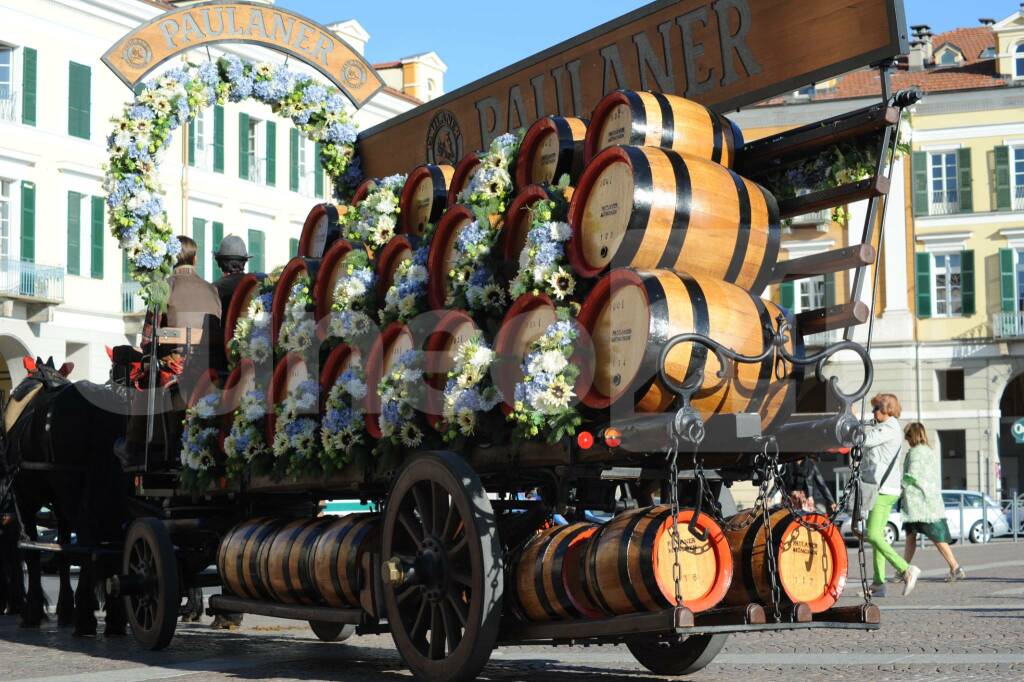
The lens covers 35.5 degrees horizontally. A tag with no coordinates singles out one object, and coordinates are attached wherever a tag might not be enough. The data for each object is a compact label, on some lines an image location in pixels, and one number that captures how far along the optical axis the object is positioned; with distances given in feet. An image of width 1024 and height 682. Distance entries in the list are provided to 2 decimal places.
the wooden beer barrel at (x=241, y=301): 28.68
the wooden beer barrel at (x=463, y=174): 24.23
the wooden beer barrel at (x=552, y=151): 22.74
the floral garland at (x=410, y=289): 23.88
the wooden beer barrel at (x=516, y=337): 21.36
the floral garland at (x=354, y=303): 24.91
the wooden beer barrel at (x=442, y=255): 23.52
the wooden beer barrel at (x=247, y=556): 26.55
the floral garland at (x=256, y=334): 27.40
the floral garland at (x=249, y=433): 26.86
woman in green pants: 39.50
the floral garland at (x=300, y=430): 25.39
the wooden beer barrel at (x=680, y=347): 19.44
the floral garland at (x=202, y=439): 28.35
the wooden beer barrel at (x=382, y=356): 23.98
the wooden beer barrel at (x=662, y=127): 21.44
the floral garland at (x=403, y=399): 23.09
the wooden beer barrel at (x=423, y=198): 25.34
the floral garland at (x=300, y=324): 26.14
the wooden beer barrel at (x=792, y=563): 19.65
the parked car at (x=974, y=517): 100.73
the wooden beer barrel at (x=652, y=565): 18.80
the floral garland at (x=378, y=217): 25.63
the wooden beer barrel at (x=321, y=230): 27.84
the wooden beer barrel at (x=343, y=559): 23.89
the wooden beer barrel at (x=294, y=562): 24.98
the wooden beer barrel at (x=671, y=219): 20.22
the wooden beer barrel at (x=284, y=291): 26.99
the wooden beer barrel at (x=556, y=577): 19.98
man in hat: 33.96
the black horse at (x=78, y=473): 33.22
